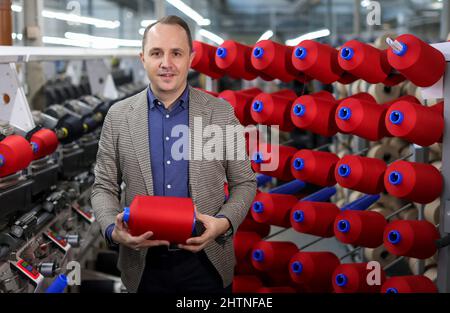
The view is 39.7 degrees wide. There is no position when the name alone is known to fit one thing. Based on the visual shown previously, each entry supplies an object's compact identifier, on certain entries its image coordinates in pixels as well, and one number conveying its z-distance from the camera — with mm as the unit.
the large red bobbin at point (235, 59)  3240
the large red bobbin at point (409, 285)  2742
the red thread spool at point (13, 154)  2352
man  1936
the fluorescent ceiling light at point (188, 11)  6074
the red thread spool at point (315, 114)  2980
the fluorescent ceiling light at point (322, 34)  5535
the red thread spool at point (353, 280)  3092
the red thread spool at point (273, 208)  3375
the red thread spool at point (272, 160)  3307
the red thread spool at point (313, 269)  3291
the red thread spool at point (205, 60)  3336
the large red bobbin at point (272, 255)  3443
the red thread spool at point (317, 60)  2941
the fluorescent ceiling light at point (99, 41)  7604
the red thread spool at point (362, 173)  2869
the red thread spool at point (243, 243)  3529
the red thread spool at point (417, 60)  2510
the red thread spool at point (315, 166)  3137
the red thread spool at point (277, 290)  3578
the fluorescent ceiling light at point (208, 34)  9738
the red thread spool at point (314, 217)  3207
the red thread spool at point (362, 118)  2789
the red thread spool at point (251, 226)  3676
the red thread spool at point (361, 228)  2992
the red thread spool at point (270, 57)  3082
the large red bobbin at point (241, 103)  3346
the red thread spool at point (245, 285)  3611
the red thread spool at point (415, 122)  2574
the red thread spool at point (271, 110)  3164
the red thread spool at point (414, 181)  2617
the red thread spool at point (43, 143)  2895
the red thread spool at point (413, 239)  2711
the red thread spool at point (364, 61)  2809
